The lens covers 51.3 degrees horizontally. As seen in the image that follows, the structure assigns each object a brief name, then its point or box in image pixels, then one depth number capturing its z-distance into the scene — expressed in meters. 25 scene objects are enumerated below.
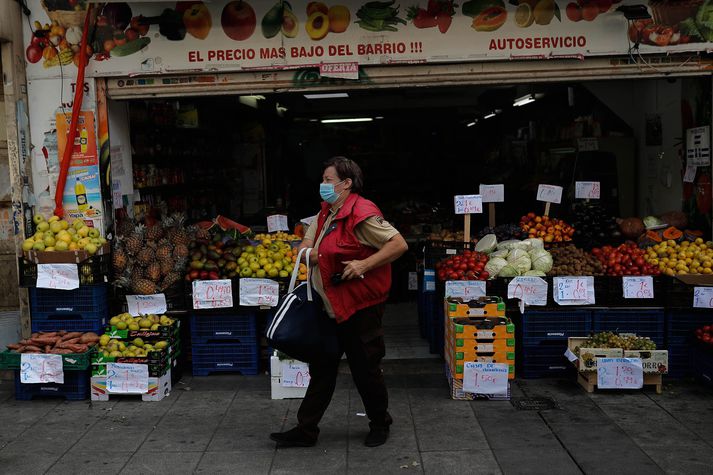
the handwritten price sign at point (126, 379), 6.59
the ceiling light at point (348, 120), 15.22
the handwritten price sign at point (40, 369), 6.59
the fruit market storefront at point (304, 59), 7.15
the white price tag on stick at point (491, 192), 8.12
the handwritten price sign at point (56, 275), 6.80
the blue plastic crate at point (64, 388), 6.72
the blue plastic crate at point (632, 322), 7.04
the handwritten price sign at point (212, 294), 7.18
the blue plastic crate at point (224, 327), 7.26
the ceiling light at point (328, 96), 12.34
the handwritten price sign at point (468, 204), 7.66
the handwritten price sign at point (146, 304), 7.19
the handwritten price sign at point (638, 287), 6.96
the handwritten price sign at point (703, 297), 6.86
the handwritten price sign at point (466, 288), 7.07
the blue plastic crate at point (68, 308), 6.98
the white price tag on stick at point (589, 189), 8.58
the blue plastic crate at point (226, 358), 7.31
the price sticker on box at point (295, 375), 6.57
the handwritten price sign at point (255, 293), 7.18
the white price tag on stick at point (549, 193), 8.27
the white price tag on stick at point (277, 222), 8.60
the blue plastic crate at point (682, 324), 6.99
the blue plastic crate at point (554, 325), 7.04
